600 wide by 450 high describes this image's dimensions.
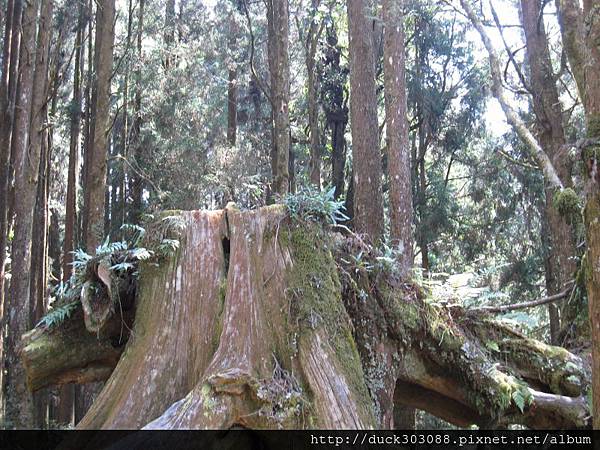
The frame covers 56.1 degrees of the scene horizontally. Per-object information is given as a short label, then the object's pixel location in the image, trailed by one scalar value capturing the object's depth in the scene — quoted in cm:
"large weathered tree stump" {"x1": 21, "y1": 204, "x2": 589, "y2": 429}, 441
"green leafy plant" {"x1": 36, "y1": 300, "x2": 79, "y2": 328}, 537
